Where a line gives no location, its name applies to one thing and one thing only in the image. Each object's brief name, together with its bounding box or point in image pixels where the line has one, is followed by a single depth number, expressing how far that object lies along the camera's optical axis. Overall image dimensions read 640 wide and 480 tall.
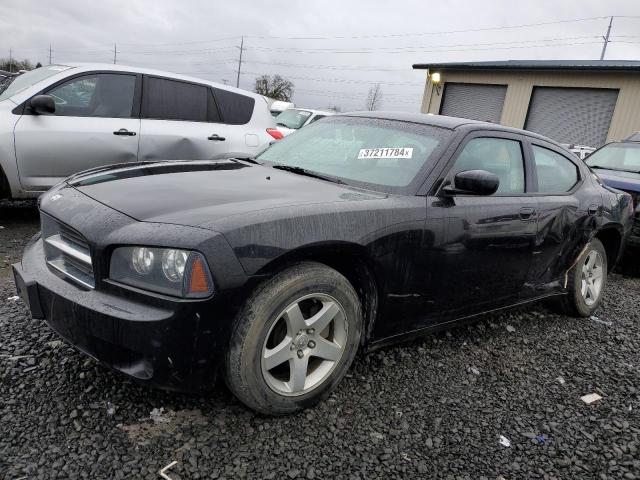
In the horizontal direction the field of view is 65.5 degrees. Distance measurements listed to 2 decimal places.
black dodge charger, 1.99
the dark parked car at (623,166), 5.76
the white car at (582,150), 11.47
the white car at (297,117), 12.63
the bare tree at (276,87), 51.34
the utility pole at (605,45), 42.69
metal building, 16.70
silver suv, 4.86
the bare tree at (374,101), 59.38
